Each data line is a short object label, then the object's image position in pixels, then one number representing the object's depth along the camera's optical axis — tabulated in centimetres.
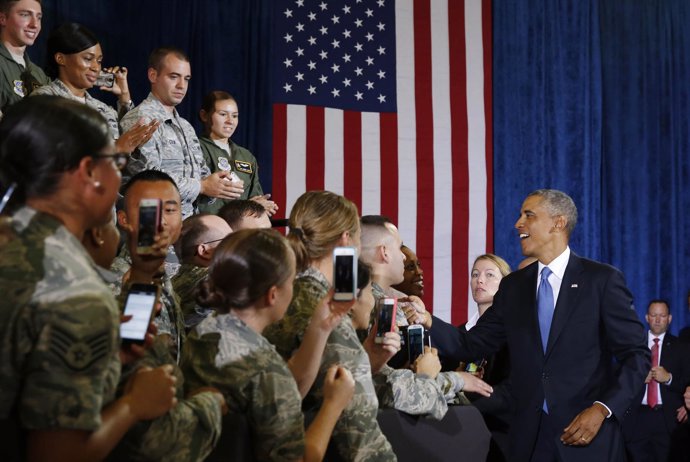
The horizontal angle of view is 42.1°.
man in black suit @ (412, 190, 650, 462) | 386
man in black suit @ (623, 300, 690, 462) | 817
